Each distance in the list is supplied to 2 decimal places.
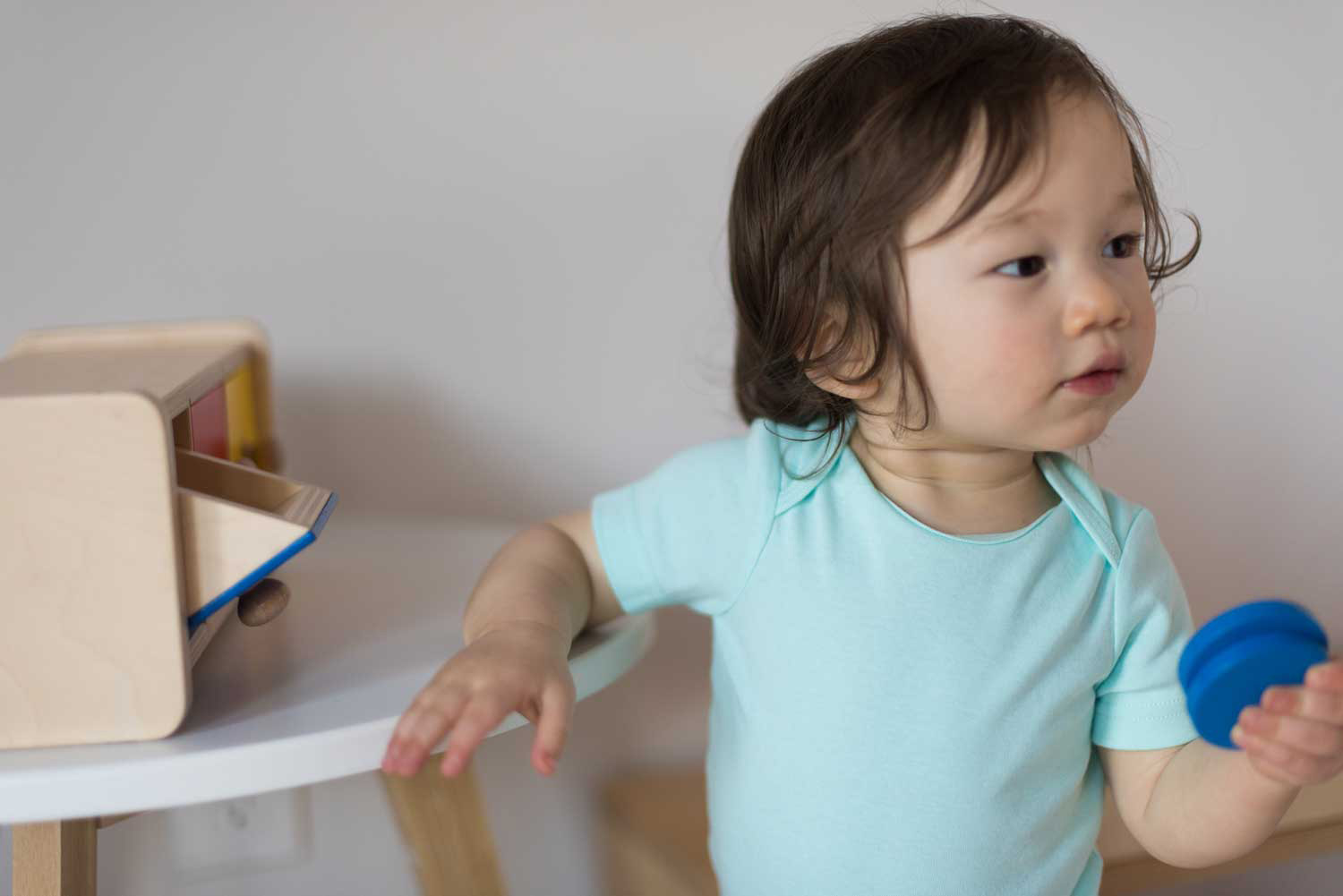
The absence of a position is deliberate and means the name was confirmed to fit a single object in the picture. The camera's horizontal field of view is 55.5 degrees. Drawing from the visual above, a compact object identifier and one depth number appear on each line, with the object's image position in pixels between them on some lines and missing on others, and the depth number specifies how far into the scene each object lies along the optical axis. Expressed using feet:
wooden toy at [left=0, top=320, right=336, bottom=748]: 1.79
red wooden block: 2.26
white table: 1.74
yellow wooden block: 2.67
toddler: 1.99
